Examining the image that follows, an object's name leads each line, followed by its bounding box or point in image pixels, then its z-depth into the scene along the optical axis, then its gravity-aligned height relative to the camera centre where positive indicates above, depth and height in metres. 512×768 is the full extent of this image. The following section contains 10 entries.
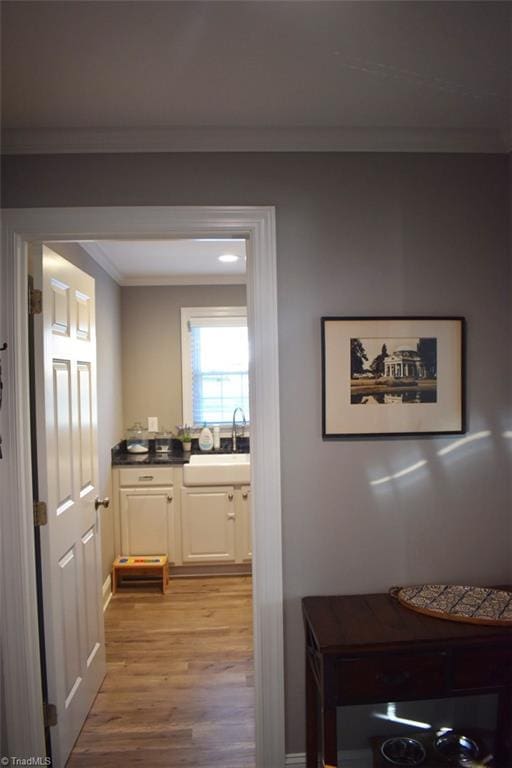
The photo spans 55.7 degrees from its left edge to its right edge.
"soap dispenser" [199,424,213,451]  4.28 -0.61
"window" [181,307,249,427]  4.57 +0.03
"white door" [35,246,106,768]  1.97 -0.55
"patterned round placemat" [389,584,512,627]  1.68 -0.86
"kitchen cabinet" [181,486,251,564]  3.87 -1.20
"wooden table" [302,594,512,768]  1.57 -0.97
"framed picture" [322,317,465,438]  1.92 -0.03
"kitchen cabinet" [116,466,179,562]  3.86 -1.09
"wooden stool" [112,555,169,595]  3.71 -1.49
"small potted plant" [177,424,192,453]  4.31 -0.57
